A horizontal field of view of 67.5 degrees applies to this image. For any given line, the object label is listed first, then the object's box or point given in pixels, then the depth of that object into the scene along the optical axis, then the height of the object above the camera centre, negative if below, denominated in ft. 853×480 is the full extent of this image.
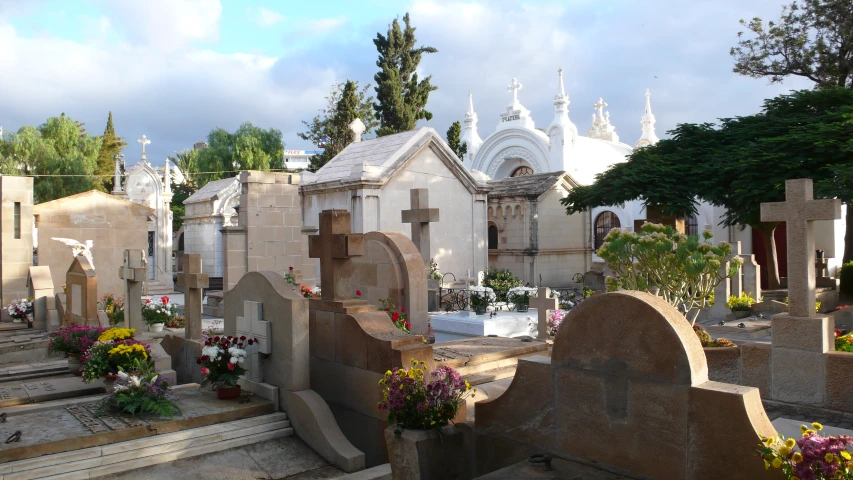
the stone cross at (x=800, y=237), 22.62 +0.03
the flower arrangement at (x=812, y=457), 10.25 -3.64
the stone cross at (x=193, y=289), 31.96 -2.01
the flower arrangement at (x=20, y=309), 44.21 -3.99
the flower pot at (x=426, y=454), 16.11 -5.38
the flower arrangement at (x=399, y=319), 29.43 -3.47
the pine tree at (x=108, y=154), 136.26 +22.39
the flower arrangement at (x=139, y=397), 21.24 -4.99
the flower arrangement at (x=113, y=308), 43.21 -4.00
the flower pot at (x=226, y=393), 23.98 -5.43
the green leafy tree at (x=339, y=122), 120.16 +25.27
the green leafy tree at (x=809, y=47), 67.92 +21.20
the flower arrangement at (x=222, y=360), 23.39 -4.10
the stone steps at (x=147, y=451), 17.78 -6.14
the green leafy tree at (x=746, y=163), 56.70 +7.58
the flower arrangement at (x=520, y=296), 43.39 -3.63
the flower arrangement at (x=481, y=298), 42.34 -3.64
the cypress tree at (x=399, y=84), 117.91 +30.30
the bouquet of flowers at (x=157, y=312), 42.14 -4.11
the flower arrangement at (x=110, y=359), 25.76 -4.39
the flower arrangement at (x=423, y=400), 16.76 -4.15
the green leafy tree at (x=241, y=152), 137.18 +21.23
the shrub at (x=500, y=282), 45.47 -2.84
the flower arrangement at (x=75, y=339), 30.89 -4.28
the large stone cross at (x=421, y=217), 43.68 +1.91
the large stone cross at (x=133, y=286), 35.53 -2.03
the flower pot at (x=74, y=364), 30.60 -5.41
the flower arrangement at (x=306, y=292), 36.47 -2.72
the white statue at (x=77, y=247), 54.75 +0.37
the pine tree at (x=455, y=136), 129.80 +22.48
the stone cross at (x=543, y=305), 36.40 -3.58
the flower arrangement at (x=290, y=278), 39.99 -1.93
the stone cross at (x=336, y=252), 24.12 -0.21
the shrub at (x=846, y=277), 56.39 -3.60
